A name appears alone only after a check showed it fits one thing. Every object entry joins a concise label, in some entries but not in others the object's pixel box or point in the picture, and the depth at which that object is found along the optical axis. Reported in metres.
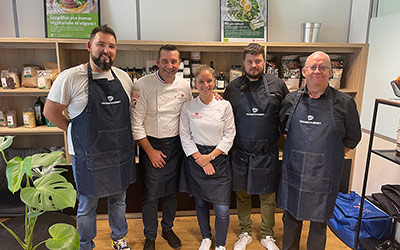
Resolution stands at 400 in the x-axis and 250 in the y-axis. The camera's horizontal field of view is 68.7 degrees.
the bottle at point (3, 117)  2.60
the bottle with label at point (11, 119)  2.58
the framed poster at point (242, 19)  2.70
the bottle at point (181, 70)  2.62
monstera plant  1.11
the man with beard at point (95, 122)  1.78
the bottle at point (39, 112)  2.63
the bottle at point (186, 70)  2.65
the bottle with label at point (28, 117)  2.57
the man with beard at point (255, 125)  2.01
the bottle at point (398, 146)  1.86
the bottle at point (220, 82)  2.65
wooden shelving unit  2.46
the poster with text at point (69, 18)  2.53
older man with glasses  1.75
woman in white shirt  1.93
